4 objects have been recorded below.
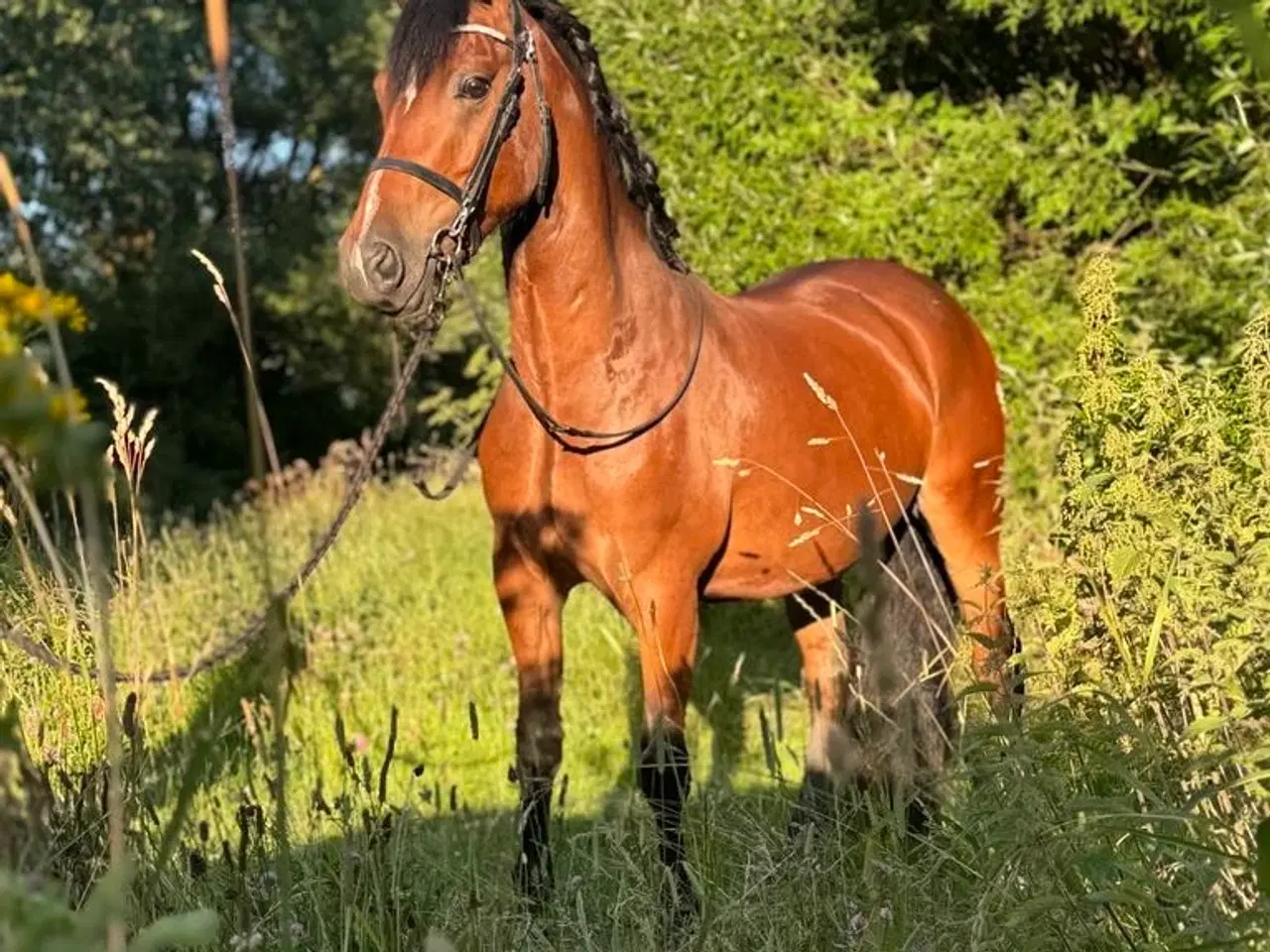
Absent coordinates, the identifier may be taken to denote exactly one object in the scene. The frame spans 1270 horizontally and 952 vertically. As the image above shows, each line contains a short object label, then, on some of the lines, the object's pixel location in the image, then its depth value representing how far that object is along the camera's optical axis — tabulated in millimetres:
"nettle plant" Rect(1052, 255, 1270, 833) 2447
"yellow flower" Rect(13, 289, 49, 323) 1404
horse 2906
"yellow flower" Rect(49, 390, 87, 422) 770
